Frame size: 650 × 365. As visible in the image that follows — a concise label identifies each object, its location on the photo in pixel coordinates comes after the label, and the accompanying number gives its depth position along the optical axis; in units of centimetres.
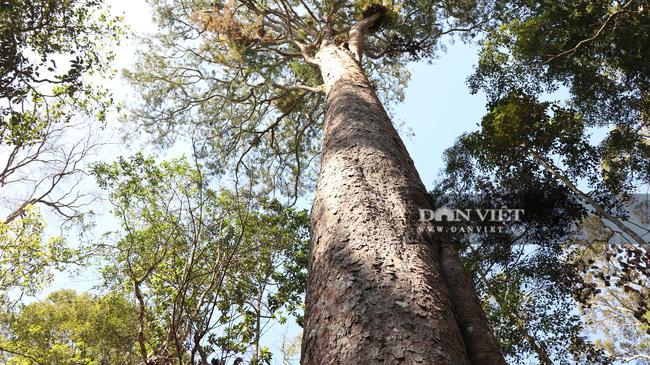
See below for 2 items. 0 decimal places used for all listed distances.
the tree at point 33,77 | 354
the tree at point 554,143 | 638
